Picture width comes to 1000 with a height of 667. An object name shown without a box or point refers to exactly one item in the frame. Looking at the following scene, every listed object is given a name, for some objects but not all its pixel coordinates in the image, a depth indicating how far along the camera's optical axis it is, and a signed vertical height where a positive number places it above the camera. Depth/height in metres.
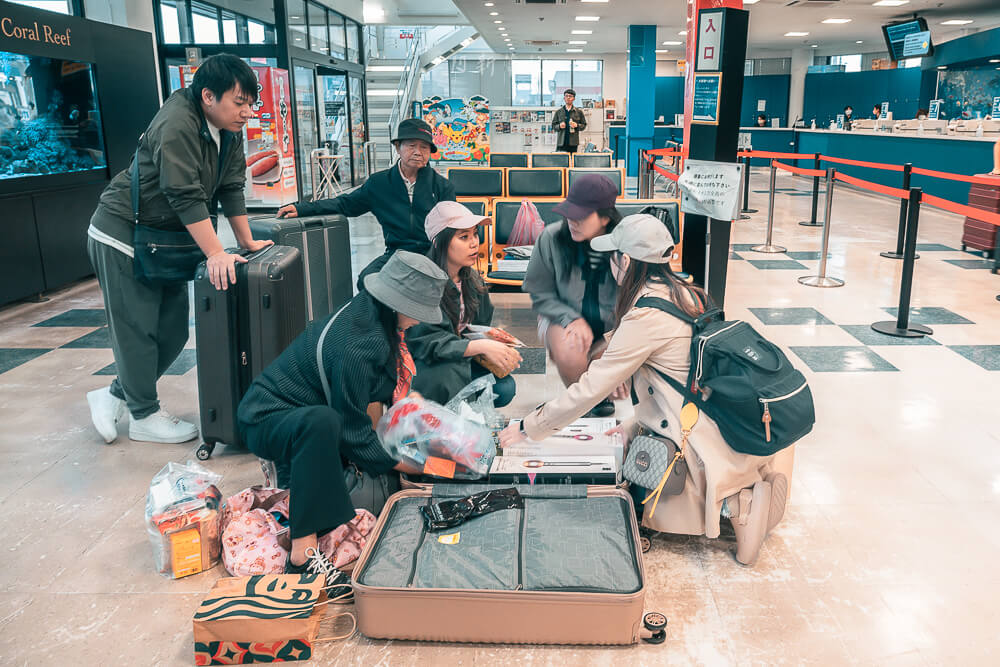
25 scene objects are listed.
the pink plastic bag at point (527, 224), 5.45 -0.59
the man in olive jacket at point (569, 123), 14.82 +0.23
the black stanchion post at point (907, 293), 5.09 -1.03
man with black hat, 4.03 -0.29
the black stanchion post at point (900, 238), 7.94 -1.06
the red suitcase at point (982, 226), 7.77 -0.93
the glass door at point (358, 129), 17.33 +0.18
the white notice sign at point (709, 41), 4.20 +0.49
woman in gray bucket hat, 2.28 -0.76
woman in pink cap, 3.10 -0.76
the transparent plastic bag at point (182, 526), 2.52 -1.21
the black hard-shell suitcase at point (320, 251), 4.09 -0.63
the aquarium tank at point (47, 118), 6.30 +0.19
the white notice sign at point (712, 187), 4.23 -0.28
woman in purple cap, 3.53 -0.69
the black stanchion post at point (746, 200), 12.03 -1.01
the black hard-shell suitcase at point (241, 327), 3.19 -0.75
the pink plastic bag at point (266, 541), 2.48 -1.26
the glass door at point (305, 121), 13.27 +0.29
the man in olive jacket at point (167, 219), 3.08 -0.33
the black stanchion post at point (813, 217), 10.45 -1.10
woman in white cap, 2.51 -0.88
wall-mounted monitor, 16.36 +1.94
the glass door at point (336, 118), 15.70 +0.40
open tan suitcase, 2.12 -1.19
